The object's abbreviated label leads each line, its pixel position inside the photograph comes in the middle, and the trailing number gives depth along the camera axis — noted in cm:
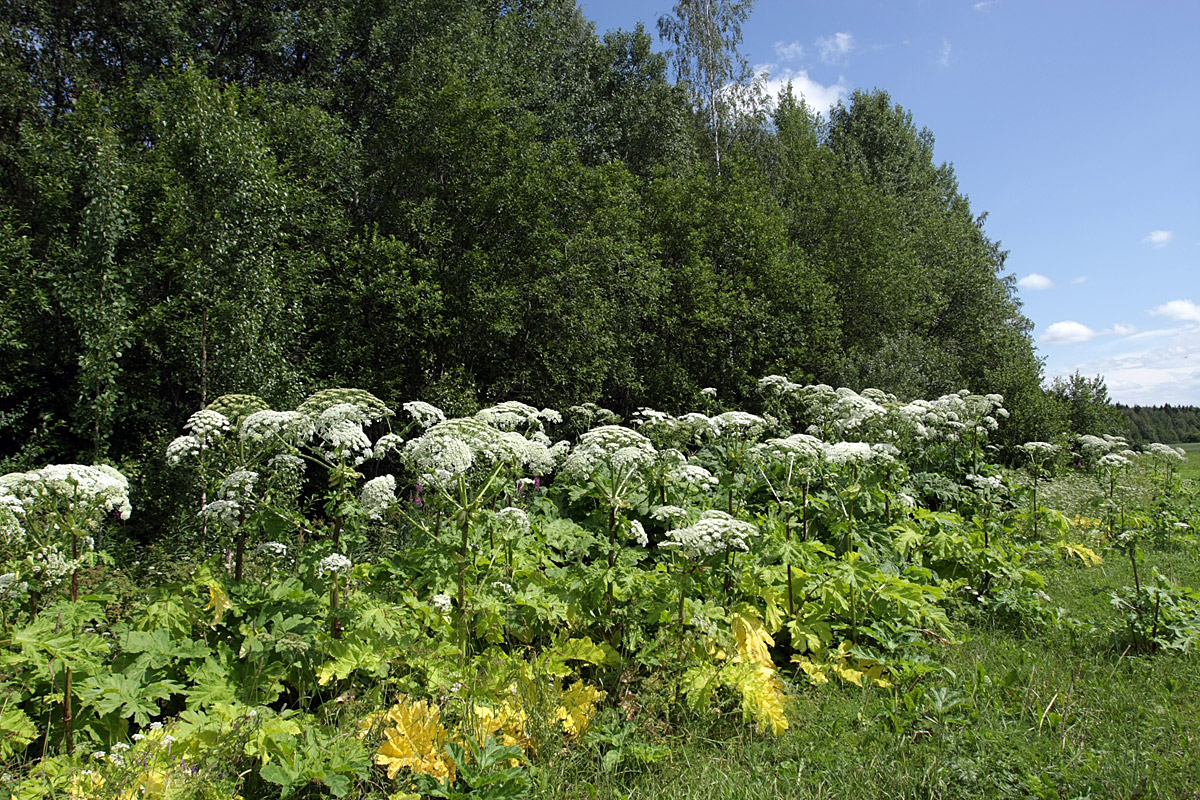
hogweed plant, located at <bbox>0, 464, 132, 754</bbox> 276
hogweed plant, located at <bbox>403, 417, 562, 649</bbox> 312
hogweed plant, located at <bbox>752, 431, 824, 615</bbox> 429
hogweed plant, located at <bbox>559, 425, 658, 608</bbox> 360
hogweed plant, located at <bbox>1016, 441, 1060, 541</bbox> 605
